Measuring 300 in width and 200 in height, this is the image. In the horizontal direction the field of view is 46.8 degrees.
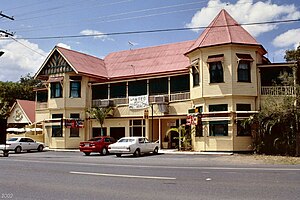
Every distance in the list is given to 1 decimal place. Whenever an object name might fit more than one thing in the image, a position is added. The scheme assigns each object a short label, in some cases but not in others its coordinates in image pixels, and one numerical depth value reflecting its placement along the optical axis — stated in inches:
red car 1059.9
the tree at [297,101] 950.1
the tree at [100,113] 1307.9
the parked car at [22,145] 1211.6
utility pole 467.2
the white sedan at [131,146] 952.3
